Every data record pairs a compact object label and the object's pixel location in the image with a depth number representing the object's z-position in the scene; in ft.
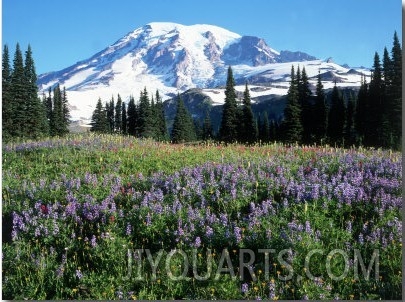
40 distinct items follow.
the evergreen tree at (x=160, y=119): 305.94
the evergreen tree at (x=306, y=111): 185.06
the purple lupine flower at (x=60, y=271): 18.59
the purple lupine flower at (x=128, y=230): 20.88
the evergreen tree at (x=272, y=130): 308.89
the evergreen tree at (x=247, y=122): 215.51
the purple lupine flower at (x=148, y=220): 21.47
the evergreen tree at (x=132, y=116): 330.34
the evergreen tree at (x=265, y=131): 307.05
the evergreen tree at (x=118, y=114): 399.61
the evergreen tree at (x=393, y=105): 109.70
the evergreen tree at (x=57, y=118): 272.58
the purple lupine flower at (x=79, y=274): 18.40
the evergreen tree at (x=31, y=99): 130.70
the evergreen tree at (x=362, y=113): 165.80
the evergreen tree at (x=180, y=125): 257.14
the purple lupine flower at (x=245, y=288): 17.20
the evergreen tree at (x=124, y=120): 390.62
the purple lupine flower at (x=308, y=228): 19.59
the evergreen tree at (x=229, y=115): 212.43
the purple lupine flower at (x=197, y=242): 19.75
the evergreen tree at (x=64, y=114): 289.53
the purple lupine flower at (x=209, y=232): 20.38
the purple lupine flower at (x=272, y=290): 16.78
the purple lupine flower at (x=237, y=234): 19.93
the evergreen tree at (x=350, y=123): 188.61
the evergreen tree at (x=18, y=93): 118.73
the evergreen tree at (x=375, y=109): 141.49
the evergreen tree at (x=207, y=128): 327.47
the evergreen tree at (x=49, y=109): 280.14
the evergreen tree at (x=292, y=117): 174.29
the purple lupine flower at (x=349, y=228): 19.96
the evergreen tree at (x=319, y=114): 188.75
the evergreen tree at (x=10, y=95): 95.71
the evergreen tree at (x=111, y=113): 419.52
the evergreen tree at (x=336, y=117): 203.00
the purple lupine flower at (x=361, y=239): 19.33
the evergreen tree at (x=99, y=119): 281.33
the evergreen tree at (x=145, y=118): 257.30
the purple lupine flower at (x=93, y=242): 20.03
